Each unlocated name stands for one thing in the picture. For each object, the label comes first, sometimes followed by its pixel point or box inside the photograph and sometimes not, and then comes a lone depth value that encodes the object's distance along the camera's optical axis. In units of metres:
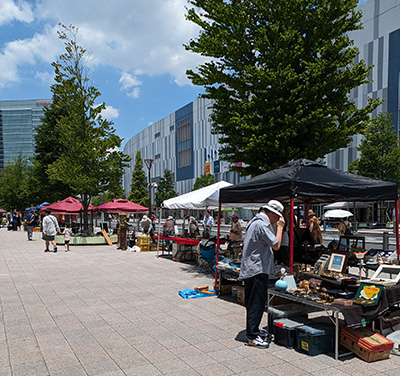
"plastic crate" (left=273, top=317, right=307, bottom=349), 5.00
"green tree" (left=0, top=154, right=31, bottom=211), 48.28
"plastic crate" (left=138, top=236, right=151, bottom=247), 17.70
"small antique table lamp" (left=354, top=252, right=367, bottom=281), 7.13
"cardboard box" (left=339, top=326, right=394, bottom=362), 4.56
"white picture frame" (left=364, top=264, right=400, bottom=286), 5.20
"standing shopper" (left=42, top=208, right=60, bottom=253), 16.23
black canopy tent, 6.62
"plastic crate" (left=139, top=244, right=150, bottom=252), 17.69
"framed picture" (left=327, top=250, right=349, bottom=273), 6.06
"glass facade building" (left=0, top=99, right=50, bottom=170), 162.18
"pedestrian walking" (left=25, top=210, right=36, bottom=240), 24.29
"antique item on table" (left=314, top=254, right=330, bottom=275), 6.28
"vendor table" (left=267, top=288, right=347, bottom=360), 4.61
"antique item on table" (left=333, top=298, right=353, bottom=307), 4.76
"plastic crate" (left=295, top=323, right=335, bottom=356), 4.75
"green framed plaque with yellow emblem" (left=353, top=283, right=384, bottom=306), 4.78
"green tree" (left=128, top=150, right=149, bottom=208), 71.44
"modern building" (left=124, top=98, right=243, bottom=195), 64.12
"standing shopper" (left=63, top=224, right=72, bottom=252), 17.61
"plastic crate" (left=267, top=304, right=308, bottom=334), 5.49
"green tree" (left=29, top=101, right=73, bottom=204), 34.50
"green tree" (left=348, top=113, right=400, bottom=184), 34.75
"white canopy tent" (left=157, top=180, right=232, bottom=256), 12.66
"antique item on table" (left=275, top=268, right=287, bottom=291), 5.50
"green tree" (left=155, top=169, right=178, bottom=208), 70.88
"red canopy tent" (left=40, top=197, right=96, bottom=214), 24.05
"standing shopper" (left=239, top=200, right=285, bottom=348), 4.99
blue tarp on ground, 7.89
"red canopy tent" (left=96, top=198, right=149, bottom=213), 21.31
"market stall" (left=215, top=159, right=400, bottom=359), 4.78
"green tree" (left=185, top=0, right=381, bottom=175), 9.80
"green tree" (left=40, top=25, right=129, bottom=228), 22.23
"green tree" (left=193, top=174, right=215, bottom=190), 60.22
